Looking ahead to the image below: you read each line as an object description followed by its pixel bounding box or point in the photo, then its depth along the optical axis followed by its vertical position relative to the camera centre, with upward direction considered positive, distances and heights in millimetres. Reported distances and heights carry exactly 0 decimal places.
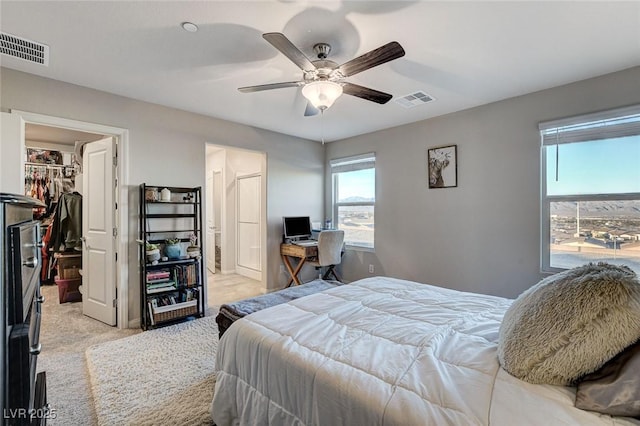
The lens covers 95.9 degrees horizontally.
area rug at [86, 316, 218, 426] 1801 -1279
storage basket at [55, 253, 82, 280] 4074 -804
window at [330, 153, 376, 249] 4594 +188
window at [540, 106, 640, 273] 2555 +172
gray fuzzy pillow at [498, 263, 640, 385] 930 -404
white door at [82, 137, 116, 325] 3156 -261
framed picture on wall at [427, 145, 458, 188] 3611 +542
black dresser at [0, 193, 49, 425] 746 -304
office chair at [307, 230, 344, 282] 4219 -588
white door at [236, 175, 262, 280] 5250 -339
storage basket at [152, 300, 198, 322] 3084 -1132
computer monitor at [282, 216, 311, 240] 4574 -304
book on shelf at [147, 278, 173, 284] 3138 -795
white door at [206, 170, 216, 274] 6006 -410
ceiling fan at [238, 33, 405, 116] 1670 +909
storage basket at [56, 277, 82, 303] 3957 -1123
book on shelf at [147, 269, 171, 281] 3141 -725
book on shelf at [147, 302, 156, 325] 3057 -1133
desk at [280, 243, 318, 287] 4262 -691
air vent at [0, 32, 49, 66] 2057 +1202
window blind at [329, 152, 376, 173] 4531 +762
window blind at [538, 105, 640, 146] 2523 +767
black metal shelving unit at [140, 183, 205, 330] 3098 -644
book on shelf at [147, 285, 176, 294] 3104 -881
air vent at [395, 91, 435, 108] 3069 +1203
